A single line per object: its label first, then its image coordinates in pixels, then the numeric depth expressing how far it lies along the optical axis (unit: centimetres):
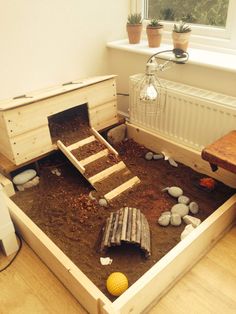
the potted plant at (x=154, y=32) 202
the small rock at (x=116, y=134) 223
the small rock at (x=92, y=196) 175
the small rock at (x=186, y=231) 145
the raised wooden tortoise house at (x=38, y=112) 170
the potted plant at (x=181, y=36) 186
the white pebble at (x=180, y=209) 159
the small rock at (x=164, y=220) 155
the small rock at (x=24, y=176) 183
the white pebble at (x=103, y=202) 170
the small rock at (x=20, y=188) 184
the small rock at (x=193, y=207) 161
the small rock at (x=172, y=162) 200
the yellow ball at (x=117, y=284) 122
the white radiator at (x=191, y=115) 171
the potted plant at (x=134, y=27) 213
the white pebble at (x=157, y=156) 207
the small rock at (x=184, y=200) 166
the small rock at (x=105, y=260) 138
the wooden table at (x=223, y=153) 144
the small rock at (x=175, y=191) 172
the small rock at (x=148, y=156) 208
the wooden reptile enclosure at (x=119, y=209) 128
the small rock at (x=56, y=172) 198
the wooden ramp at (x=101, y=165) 180
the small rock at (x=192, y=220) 151
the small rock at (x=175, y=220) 155
